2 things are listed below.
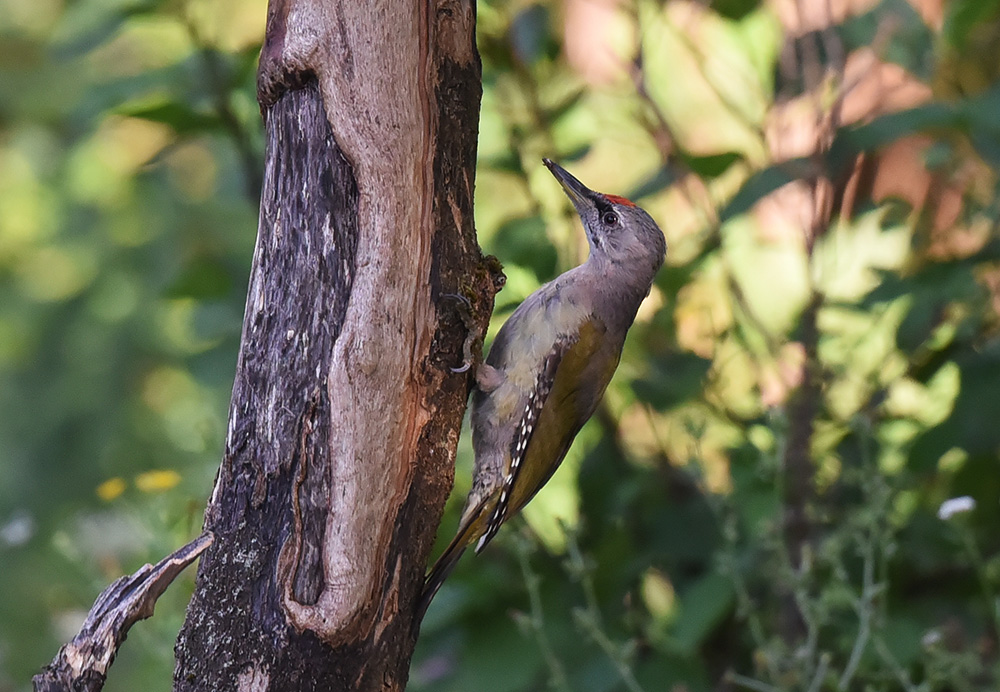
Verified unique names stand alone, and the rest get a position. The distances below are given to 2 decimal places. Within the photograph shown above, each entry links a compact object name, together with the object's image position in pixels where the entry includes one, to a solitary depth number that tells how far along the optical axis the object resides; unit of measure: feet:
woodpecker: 19.63
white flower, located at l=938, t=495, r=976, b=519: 17.87
